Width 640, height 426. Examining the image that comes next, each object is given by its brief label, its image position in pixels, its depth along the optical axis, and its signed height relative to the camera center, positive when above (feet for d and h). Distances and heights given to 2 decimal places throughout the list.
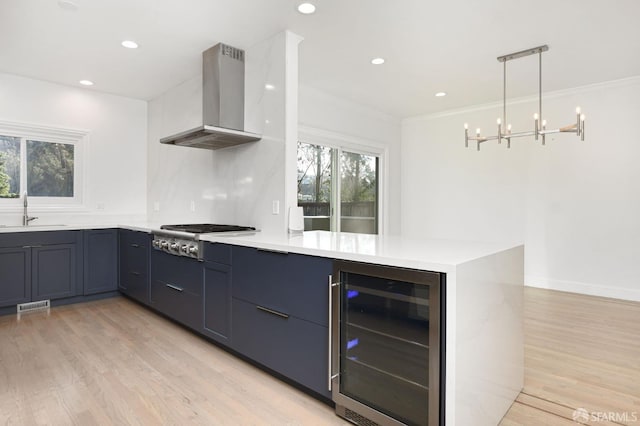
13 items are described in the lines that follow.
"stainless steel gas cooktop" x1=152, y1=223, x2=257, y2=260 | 9.26 -0.67
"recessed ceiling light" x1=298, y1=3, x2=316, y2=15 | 8.70 +4.89
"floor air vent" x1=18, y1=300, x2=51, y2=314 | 12.12 -3.17
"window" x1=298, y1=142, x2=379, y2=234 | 16.14 +1.11
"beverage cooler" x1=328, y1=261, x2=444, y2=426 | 4.82 -1.96
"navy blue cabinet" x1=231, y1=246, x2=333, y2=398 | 6.35 -1.93
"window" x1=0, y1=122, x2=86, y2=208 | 13.41 +1.81
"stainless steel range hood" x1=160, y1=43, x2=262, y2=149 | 10.75 +3.47
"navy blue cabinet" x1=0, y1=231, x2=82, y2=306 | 11.72 -1.81
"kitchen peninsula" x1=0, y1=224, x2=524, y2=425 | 4.74 -1.51
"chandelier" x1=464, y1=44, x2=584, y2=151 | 10.53 +2.92
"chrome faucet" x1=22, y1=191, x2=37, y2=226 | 13.28 -0.19
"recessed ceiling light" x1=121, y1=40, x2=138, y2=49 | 10.77 +4.97
